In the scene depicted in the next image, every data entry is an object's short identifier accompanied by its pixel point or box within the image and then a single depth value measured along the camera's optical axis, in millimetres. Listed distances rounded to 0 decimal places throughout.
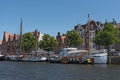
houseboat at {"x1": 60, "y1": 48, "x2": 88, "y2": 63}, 48072
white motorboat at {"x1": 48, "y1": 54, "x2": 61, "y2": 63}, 51581
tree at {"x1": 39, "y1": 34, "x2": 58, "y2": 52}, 55958
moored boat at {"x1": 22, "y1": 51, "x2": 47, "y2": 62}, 55972
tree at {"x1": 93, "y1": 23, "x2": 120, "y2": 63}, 42999
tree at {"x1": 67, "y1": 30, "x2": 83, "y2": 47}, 50018
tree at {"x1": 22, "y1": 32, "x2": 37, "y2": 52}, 60931
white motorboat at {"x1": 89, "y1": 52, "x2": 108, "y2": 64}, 45187
